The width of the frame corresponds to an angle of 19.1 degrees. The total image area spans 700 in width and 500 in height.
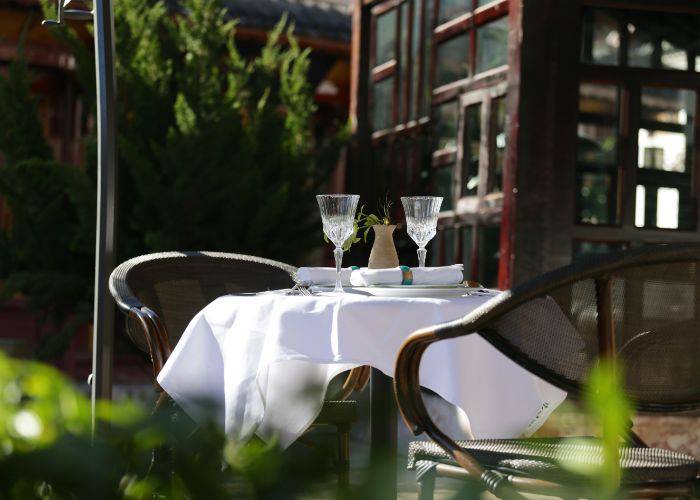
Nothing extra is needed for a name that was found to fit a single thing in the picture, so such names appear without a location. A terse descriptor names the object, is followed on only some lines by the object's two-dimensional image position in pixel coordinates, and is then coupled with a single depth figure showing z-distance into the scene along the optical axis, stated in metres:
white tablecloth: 4.01
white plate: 4.33
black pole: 5.10
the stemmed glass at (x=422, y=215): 4.88
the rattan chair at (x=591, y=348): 3.47
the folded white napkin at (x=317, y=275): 4.71
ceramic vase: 4.85
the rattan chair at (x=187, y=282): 5.58
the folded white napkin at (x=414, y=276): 4.46
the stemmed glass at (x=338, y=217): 4.63
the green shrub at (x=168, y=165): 10.07
